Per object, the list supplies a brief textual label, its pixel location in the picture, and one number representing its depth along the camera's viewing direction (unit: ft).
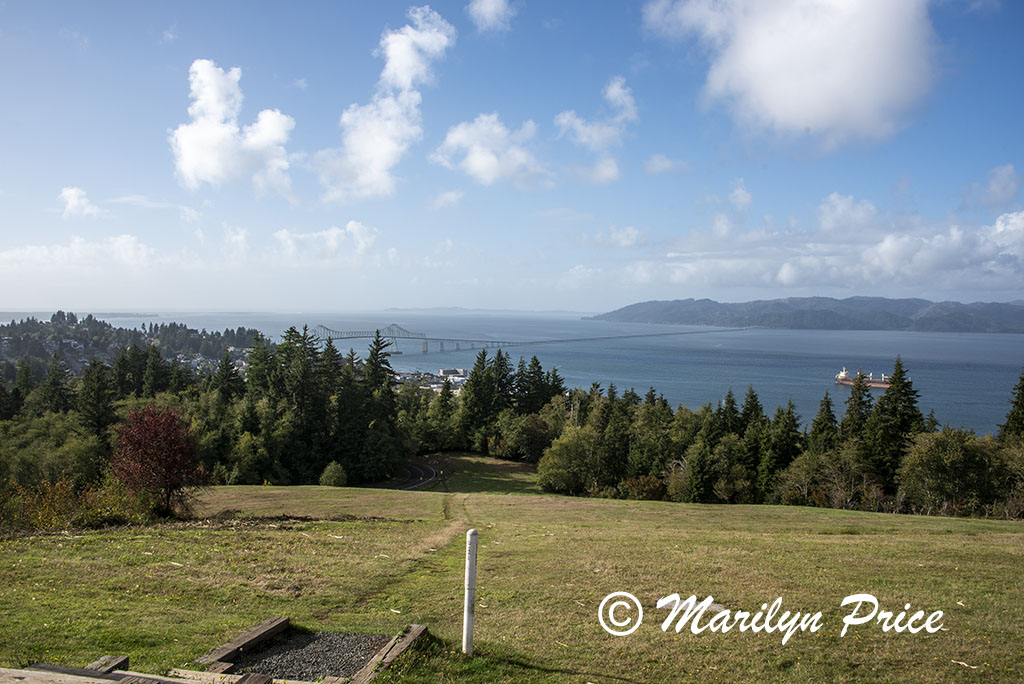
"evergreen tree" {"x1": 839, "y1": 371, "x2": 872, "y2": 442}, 138.10
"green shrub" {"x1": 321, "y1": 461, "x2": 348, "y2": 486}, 130.11
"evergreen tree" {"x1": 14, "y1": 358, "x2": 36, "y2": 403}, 182.36
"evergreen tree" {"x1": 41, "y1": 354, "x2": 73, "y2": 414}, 168.66
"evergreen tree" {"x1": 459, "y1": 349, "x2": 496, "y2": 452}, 194.39
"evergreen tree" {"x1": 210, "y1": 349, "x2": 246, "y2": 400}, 174.81
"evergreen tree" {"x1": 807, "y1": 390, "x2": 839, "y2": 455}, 140.87
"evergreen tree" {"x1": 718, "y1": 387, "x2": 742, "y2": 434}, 168.86
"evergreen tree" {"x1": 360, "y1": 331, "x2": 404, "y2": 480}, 147.74
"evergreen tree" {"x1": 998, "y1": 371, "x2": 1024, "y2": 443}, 118.38
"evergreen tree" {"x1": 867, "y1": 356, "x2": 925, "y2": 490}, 122.93
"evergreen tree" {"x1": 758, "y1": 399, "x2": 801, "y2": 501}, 134.51
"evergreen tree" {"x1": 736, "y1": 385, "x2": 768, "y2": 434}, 172.65
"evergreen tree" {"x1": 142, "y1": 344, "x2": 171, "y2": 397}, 185.47
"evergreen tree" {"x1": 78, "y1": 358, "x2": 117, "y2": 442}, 134.00
